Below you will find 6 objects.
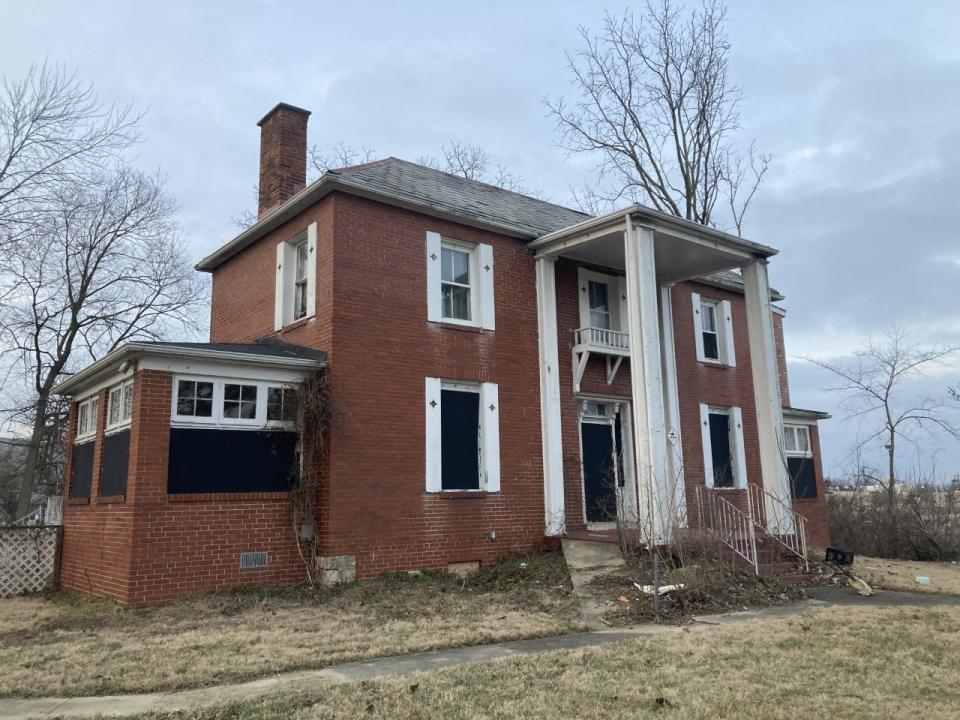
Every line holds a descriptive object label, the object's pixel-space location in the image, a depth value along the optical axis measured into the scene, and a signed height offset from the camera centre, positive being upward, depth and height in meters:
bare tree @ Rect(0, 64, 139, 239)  17.89 +7.76
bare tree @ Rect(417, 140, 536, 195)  32.38 +13.79
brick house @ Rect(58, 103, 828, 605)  10.76 +1.72
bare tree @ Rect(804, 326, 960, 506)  22.53 +2.07
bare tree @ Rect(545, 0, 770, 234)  26.44 +12.19
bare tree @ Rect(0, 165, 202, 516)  23.80 +6.41
